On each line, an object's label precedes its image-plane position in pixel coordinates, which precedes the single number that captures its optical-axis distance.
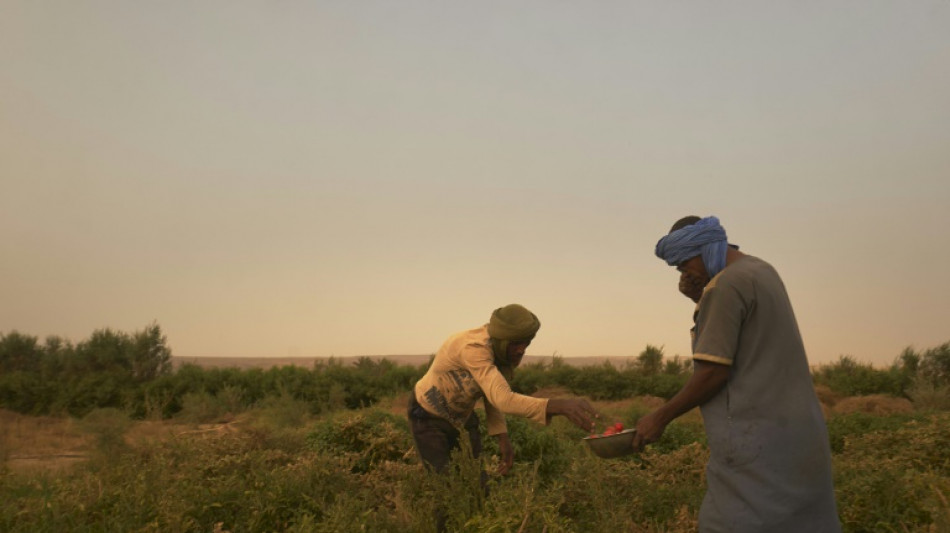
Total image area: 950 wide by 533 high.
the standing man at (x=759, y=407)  3.28
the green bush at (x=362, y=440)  8.84
